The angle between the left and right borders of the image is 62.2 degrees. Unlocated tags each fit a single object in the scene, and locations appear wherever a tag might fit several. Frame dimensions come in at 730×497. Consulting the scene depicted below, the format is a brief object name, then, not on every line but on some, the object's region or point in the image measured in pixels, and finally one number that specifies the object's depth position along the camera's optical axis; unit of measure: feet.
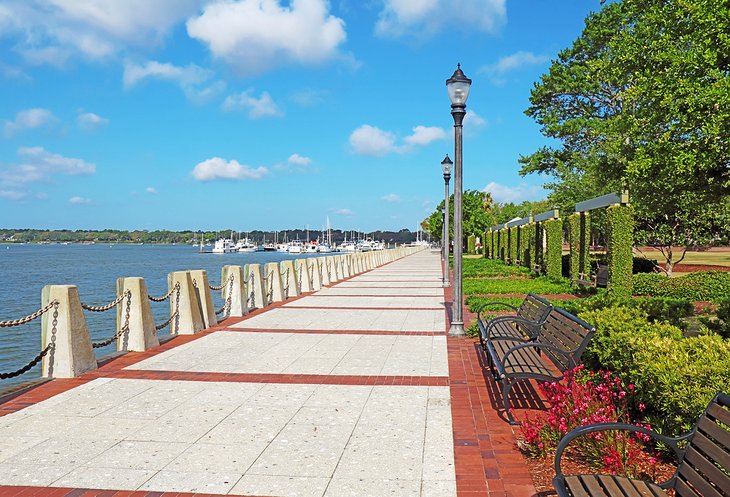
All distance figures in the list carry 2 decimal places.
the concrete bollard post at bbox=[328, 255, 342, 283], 87.40
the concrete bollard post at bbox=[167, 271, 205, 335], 36.52
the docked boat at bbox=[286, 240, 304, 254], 636.07
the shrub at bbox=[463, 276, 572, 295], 62.18
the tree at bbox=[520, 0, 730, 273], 28.19
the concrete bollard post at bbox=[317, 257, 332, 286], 79.27
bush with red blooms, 14.02
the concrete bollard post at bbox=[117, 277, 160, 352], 30.50
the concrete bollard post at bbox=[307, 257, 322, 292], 72.03
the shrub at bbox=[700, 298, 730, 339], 29.23
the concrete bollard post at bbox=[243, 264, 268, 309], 50.80
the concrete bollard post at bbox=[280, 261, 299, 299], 61.62
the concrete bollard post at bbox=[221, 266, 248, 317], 45.44
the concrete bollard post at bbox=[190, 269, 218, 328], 38.45
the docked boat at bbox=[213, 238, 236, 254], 580.71
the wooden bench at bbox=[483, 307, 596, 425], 18.45
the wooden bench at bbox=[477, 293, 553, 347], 25.79
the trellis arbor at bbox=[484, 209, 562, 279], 75.15
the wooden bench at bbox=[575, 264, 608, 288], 60.70
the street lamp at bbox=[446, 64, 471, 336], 34.35
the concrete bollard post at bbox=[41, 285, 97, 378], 24.94
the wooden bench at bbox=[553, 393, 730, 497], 9.17
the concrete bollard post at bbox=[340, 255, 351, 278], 95.56
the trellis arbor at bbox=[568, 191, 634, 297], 53.83
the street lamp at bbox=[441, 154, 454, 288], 71.09
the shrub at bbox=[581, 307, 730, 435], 13.80
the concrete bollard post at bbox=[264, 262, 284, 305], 56.70
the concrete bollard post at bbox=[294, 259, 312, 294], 68.64
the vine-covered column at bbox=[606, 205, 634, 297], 53.83
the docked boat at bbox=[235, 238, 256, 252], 637.71
